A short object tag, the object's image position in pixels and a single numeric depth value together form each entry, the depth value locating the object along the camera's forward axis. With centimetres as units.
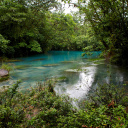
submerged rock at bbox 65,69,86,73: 1100
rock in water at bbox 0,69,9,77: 880
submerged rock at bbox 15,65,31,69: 1318
